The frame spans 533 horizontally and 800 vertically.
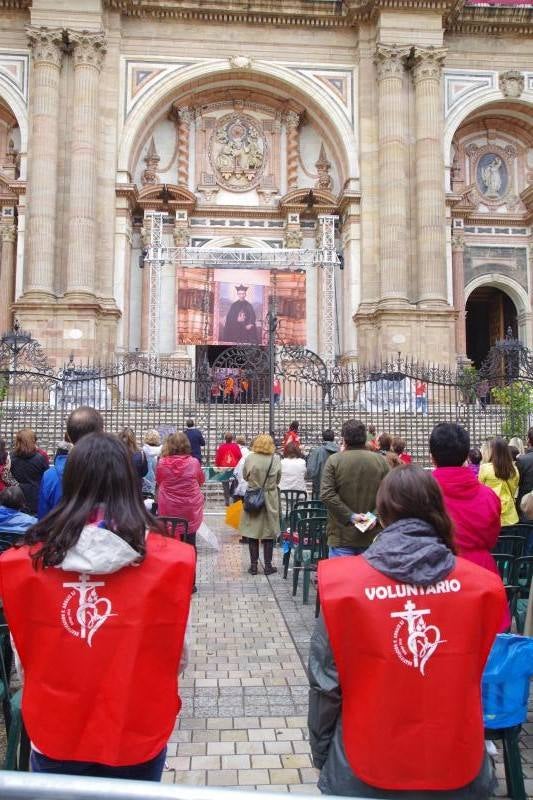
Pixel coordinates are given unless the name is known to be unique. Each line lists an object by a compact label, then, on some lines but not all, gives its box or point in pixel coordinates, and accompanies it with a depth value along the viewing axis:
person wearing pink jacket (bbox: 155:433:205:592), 7.00
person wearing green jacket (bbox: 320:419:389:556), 5.25
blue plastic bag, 2.89
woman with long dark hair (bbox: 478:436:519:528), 5.80
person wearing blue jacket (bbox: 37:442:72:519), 5.16
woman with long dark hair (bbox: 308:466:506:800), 2.03
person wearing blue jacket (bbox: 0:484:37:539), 5.16
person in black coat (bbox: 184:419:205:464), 12.42
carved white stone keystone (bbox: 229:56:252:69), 23.02
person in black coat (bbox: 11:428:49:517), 6.91
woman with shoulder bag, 7.74
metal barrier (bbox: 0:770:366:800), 1.23
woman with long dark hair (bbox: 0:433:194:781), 2.05
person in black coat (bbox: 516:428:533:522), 6.81
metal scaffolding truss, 22.14
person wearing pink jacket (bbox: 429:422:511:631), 3.87
